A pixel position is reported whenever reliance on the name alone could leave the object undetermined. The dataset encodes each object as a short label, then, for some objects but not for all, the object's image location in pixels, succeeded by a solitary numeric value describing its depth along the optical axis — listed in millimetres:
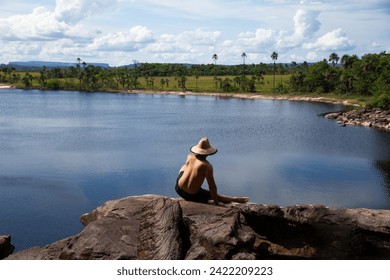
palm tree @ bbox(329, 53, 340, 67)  139000
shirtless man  9930
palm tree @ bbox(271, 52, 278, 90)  150250
